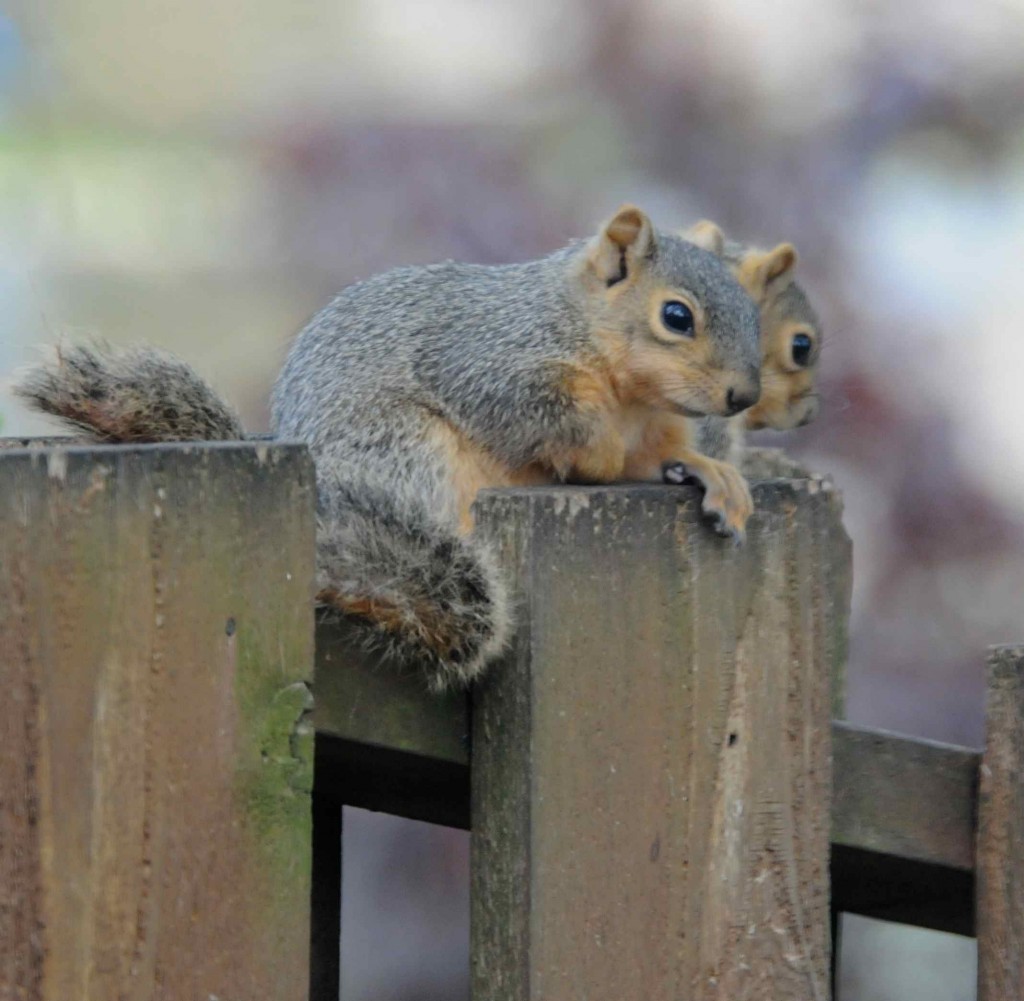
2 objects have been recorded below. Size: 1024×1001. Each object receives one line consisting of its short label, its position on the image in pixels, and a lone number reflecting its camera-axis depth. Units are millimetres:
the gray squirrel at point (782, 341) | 6274
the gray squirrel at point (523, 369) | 6007
